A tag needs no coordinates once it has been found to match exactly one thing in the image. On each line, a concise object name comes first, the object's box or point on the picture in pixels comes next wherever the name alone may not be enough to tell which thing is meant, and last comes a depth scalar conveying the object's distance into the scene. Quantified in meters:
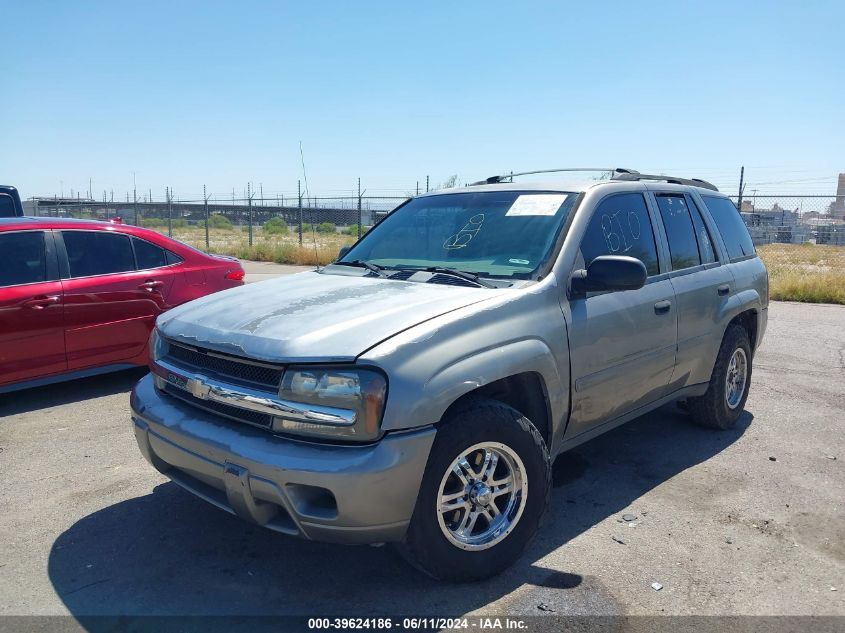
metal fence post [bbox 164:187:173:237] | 26.45
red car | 5.27
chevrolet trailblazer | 2.59
